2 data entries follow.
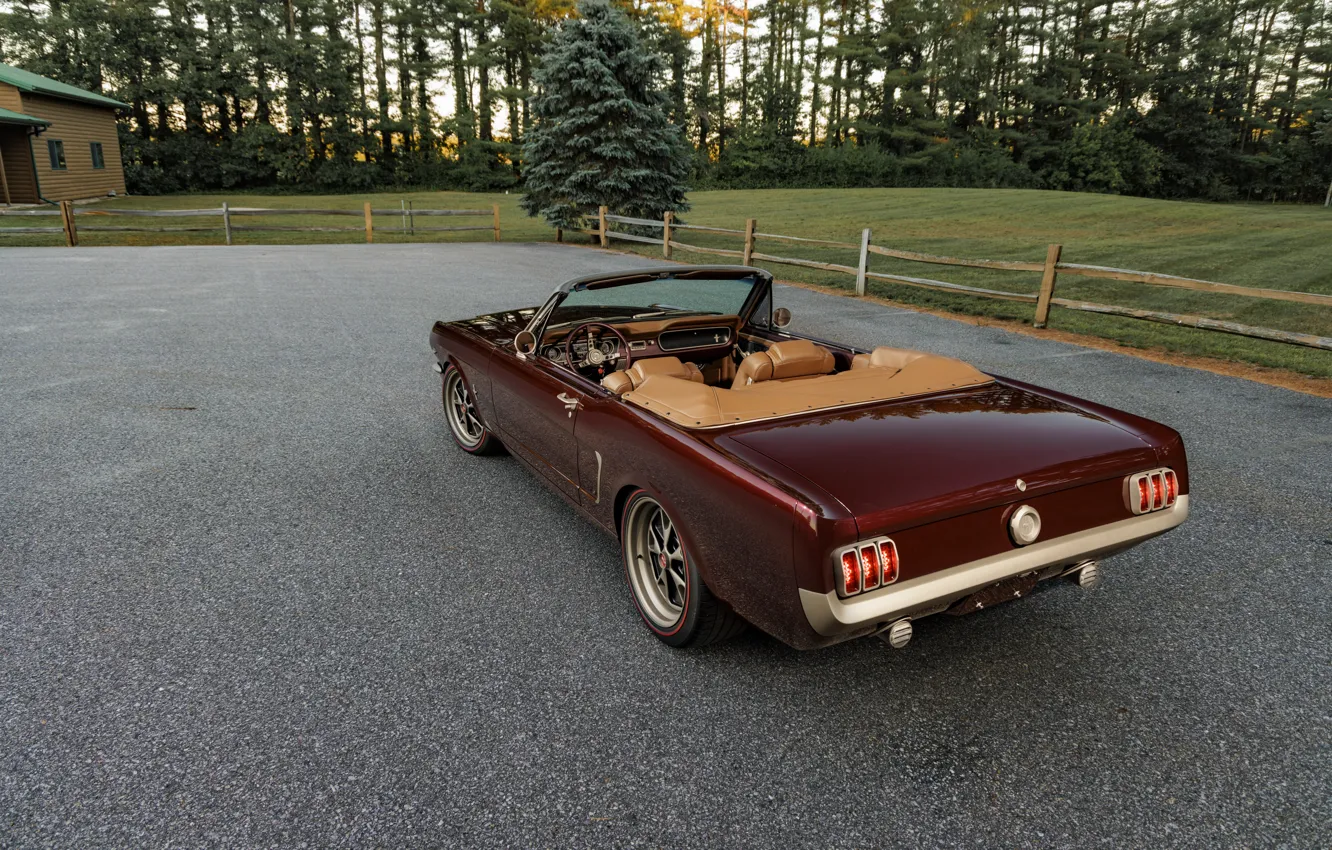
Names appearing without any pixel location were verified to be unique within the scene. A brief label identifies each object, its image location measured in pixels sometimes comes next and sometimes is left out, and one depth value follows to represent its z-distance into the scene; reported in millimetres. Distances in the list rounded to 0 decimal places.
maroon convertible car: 2148
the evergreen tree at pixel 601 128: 18281
